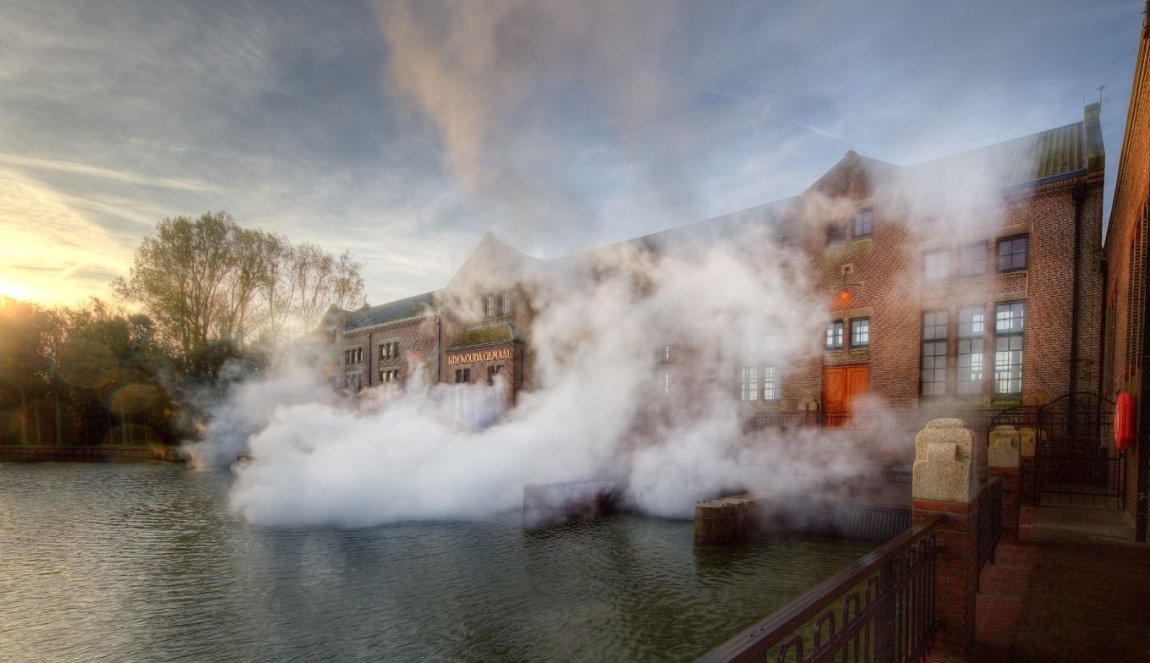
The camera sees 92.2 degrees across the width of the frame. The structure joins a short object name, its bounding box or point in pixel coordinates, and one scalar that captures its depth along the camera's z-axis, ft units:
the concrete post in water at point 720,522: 35.60
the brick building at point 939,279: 47.55
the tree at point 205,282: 108.06
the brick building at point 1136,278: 25.43
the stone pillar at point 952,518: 13.29
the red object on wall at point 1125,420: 26.53
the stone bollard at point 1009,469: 25.34
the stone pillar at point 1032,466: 34.60
